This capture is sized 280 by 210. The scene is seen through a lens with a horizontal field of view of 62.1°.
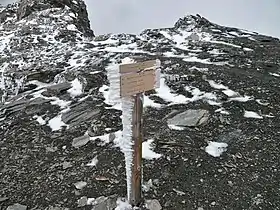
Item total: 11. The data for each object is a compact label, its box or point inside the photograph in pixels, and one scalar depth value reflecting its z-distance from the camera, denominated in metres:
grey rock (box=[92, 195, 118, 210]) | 2.33
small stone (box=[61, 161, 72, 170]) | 2.83
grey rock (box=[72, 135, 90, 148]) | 3.09
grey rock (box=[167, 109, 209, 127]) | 3.24
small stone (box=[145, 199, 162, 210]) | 2.30
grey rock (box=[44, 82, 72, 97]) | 4.13
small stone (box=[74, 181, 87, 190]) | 2.57
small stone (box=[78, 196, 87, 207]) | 2.41
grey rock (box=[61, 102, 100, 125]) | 3.47
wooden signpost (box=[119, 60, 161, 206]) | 2.01
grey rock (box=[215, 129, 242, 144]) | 3.00
